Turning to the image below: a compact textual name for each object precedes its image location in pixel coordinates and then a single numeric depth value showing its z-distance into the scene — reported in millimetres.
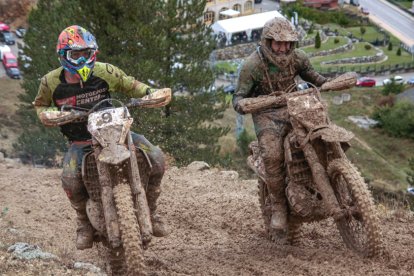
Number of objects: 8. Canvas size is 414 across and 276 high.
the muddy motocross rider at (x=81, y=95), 8078
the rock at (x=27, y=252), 8078
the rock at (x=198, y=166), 15844
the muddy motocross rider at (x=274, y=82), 8766
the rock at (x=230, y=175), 15031
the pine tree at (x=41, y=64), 22141
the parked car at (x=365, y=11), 73938
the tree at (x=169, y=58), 20781
